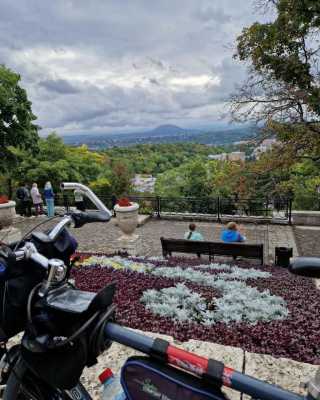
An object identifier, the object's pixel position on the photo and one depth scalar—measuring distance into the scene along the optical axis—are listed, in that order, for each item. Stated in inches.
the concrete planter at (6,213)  468.4
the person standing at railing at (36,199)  584.4
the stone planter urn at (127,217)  392.2
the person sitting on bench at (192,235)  360.2
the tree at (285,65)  443.8
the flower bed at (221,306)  119.3
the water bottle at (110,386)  56.7
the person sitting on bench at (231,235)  347.3
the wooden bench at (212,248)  314.5
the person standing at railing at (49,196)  557.0
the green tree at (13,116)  481.1
